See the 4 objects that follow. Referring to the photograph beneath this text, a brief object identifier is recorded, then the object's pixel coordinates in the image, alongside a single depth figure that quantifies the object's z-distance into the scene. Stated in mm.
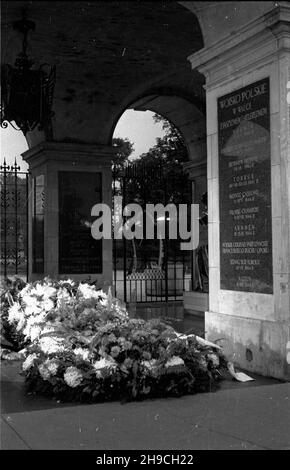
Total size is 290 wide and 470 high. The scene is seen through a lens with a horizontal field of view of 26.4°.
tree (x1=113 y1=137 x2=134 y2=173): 38906
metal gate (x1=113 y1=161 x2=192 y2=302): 15499
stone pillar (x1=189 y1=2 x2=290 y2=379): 6438
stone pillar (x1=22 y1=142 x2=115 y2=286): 13492
